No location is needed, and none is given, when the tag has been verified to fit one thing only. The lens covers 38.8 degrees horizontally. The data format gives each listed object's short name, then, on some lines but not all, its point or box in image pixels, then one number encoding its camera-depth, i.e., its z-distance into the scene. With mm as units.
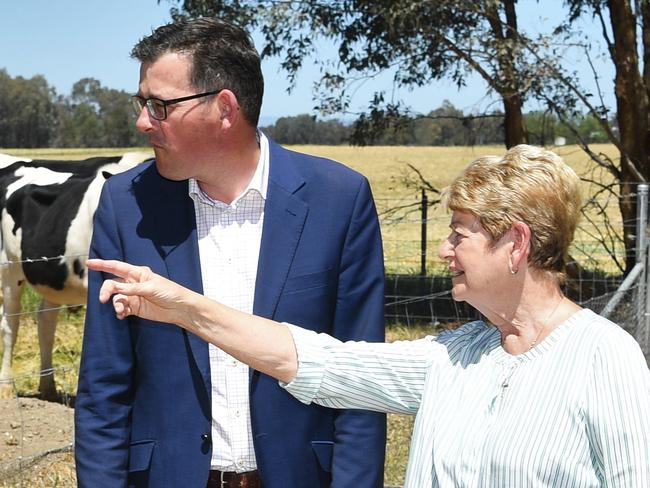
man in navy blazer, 2328
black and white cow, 6996
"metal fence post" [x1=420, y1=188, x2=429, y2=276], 11248
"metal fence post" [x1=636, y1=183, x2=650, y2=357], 6238
